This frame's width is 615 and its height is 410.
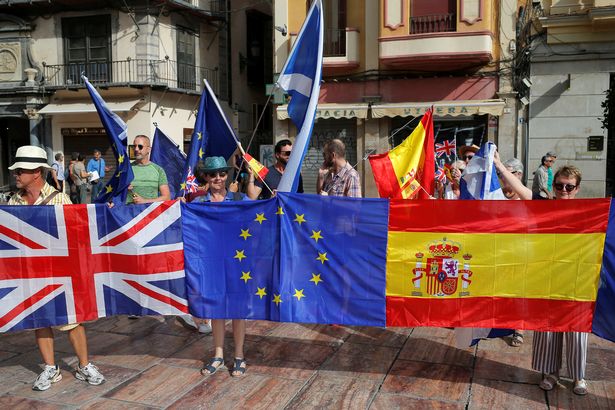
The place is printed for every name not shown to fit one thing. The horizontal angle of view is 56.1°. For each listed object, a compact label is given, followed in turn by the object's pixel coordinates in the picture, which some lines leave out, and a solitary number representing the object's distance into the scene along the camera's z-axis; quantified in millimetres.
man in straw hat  4449
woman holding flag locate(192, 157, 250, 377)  4742
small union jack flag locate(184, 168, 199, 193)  5535
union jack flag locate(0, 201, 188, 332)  4613
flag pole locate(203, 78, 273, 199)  5177
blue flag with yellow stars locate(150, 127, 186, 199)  7285
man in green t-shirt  5859
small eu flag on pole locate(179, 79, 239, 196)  5414
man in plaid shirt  5918
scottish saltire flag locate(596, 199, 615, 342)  4078
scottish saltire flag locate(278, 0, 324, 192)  4766
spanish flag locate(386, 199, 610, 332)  4156
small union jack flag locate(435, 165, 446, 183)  7609
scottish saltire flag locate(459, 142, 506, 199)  4762
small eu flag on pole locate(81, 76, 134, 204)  5095
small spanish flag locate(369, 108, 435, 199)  6094
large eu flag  4523
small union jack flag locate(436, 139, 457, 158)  8191
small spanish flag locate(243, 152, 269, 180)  5553
